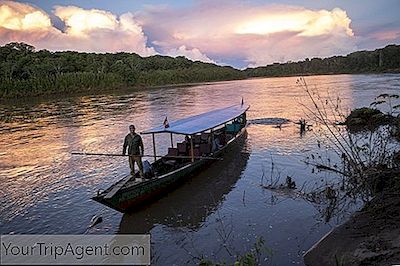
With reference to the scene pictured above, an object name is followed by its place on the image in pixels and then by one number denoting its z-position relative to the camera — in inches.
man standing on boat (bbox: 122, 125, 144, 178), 507.8
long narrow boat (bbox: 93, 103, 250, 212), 460.1
